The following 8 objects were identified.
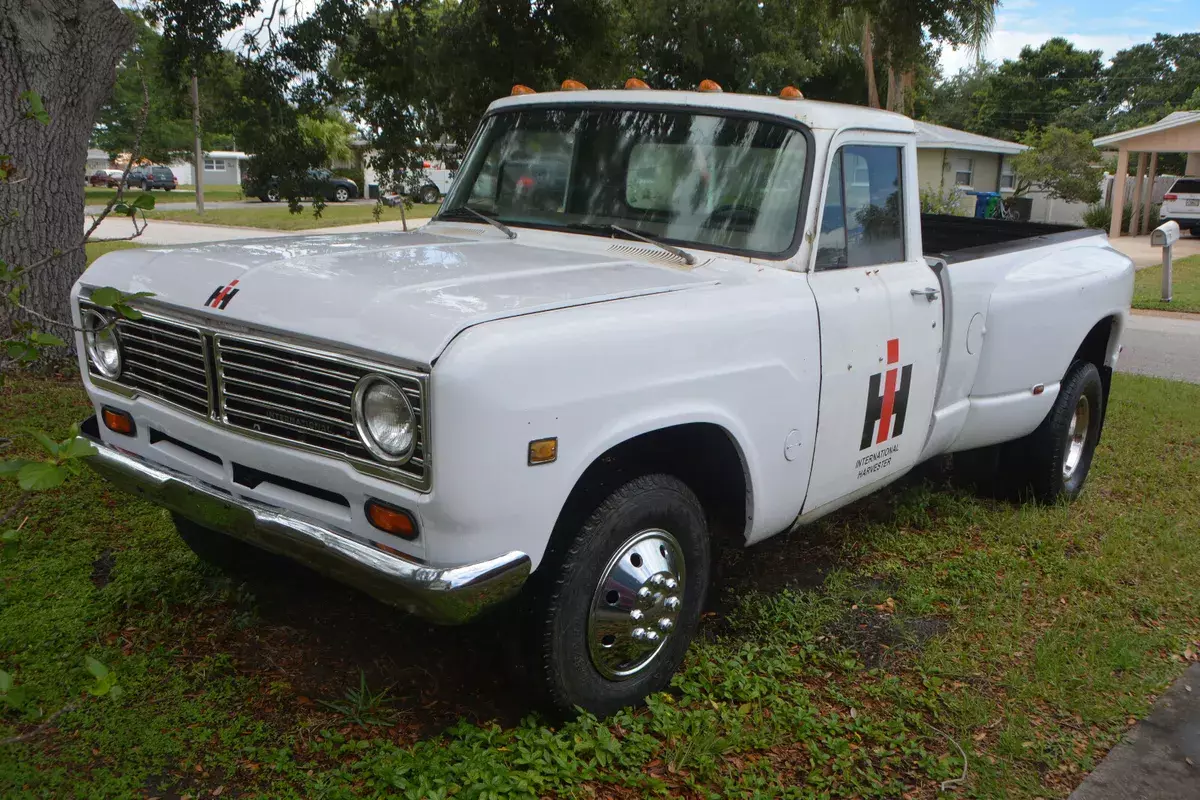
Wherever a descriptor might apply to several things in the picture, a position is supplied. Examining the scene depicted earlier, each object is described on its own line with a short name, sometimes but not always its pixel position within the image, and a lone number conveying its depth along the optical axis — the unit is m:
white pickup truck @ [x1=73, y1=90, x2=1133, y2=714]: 2.75
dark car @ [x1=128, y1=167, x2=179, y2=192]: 43.95
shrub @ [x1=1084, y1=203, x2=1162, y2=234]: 28.47
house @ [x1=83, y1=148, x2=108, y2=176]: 48.44
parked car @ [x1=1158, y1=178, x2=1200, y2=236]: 26.97
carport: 25.44
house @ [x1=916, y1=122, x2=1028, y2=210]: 28.26
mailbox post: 12.43
